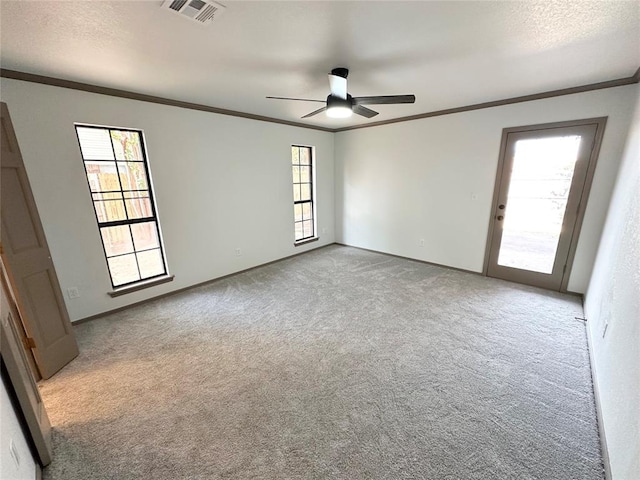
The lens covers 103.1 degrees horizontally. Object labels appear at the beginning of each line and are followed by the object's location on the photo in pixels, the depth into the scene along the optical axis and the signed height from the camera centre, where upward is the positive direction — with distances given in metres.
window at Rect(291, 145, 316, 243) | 4.95 -0.25
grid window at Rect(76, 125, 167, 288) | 2.85 -0.21
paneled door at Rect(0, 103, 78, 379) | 1.83 -0.62
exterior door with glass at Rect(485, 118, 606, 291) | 3.03 -0.31
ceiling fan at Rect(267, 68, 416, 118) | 2.26 +0.72
